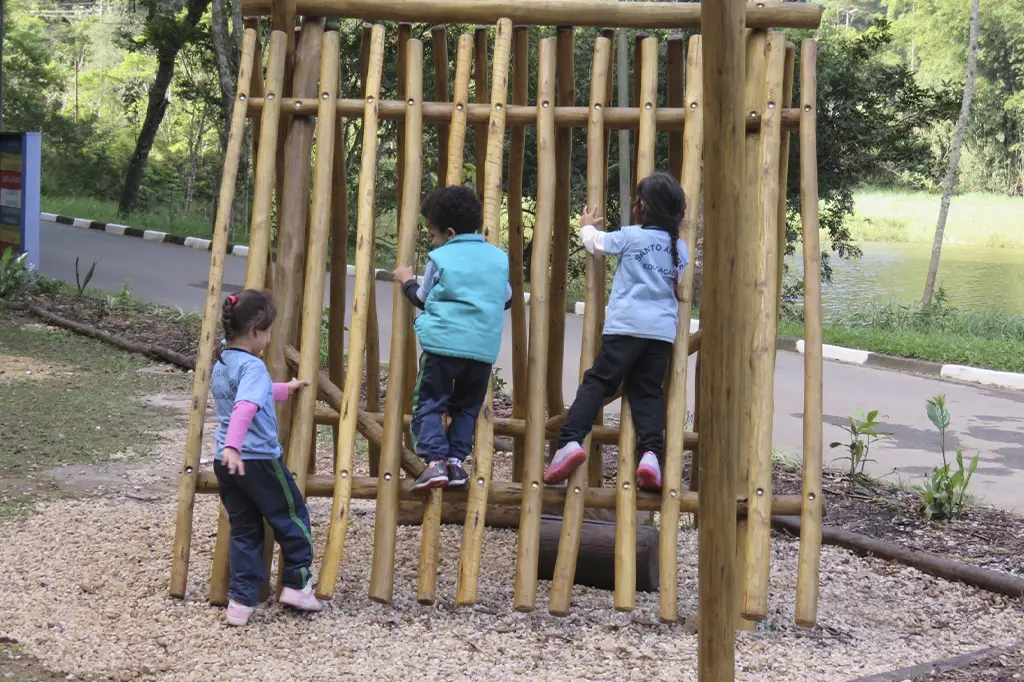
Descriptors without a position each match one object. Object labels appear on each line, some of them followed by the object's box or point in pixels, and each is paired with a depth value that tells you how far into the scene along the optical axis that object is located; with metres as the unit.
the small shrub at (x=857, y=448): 6.32
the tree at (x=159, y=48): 18.88
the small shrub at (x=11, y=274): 12.32
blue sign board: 12.84
